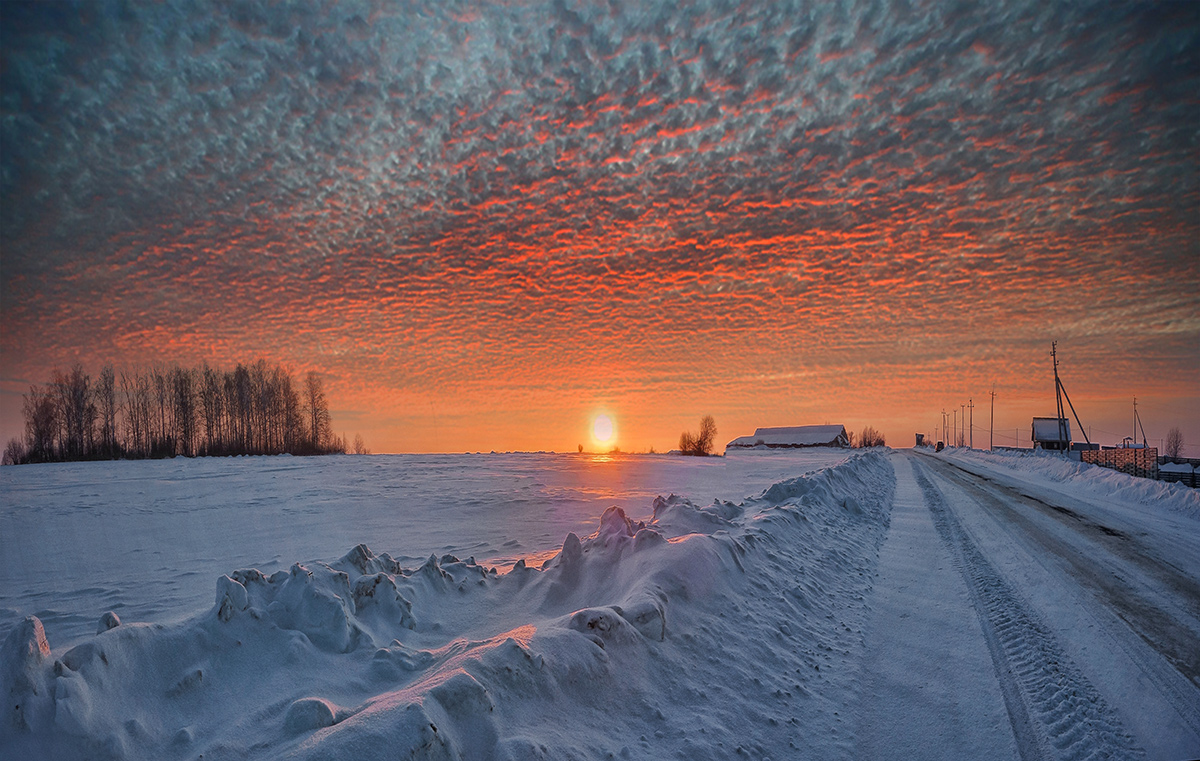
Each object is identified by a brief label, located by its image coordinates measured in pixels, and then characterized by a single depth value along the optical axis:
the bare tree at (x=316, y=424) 59.87
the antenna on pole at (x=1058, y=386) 46.56
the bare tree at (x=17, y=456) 41.57
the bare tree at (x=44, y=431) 43.34
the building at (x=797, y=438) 90.00
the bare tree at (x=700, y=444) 92.16
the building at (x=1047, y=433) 79.69
